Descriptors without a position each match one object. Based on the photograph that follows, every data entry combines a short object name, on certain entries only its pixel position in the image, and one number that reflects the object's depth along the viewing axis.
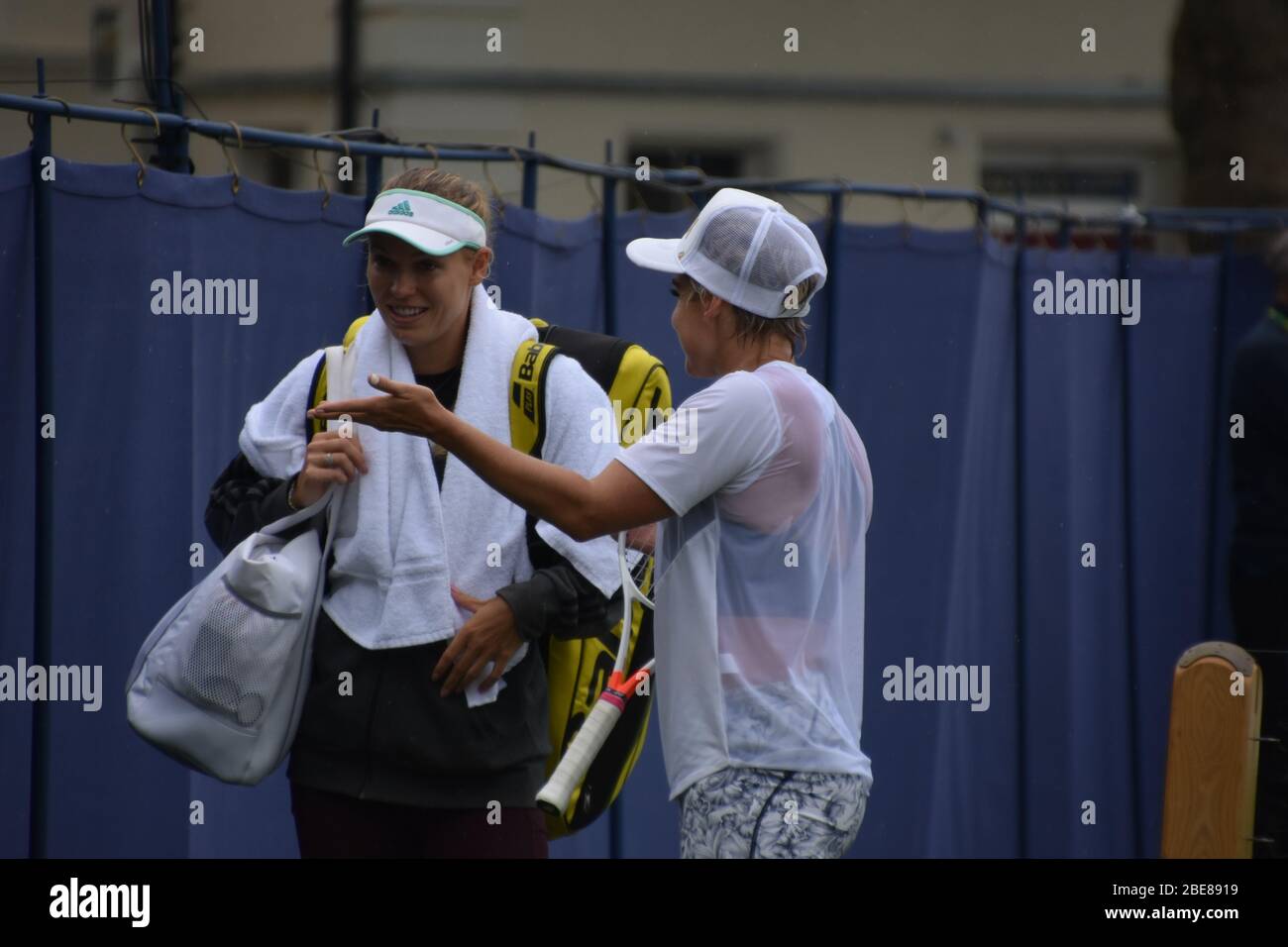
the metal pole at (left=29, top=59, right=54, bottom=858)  7.97
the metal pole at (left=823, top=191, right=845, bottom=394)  11.70
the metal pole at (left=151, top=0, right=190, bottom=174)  8.71
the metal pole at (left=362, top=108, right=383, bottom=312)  9.29
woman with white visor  6.59
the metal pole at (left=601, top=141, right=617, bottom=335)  10.79
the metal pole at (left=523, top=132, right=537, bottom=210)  10.17
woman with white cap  5.92
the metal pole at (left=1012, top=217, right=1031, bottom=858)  13.09
